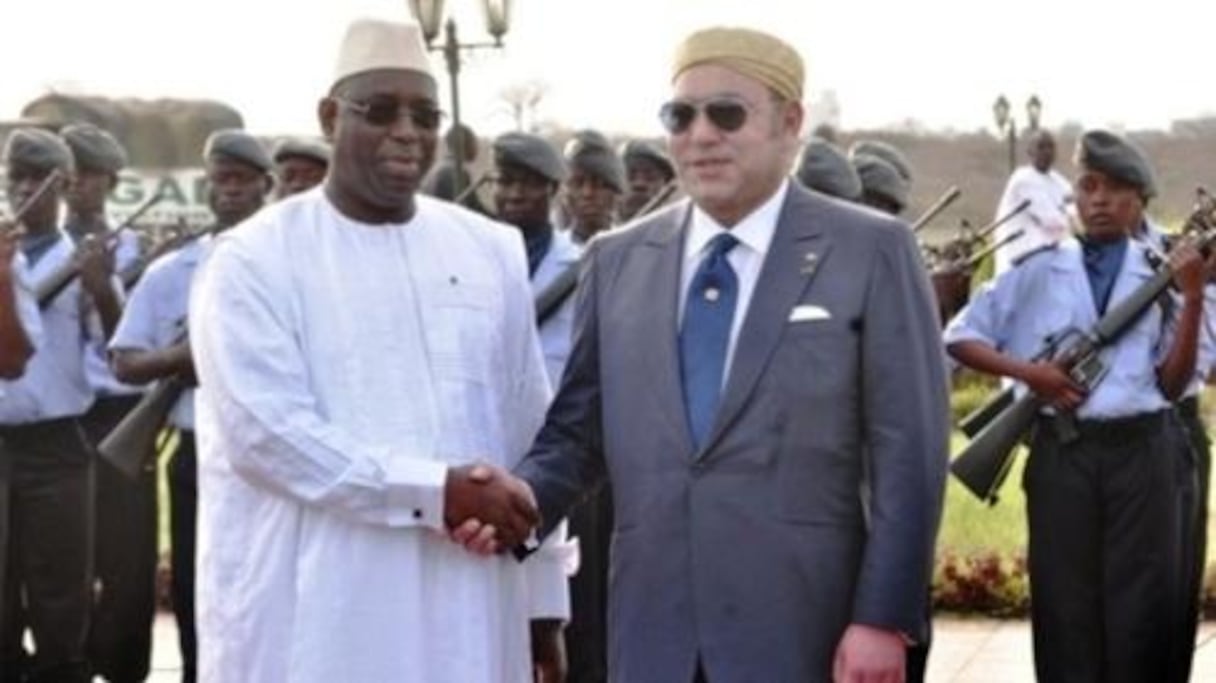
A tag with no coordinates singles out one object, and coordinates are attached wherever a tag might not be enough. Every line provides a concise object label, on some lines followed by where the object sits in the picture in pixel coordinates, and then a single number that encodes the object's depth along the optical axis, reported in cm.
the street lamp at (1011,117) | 3284
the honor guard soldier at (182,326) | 791
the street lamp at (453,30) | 1554
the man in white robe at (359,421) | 472
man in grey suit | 441
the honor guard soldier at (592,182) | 878
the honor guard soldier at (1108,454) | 723
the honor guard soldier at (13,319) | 764
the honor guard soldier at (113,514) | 873
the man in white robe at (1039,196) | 1947
